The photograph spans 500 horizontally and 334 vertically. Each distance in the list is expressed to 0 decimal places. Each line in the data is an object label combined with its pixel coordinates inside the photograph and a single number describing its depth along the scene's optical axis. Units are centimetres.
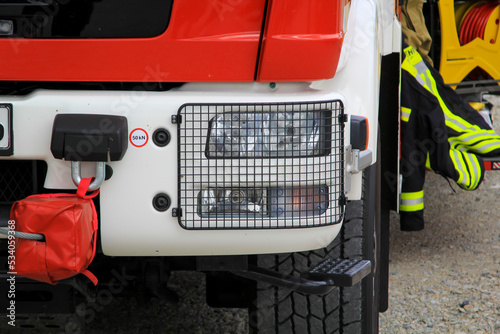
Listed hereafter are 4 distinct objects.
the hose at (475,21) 999
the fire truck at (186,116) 520
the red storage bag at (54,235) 513
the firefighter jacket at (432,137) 778
